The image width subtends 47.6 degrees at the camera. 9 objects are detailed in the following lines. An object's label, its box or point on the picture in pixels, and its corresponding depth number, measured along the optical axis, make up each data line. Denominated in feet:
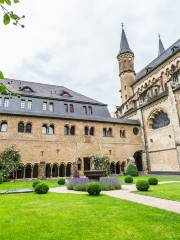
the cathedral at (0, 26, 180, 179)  84.10
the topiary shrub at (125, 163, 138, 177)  89.97
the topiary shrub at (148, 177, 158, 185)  53.99
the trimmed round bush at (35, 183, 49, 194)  42.93
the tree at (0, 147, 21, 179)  73.67
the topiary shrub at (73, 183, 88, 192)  48.99
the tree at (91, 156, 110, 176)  89.37
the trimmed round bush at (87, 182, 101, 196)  39.47
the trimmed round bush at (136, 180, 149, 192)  42.74
